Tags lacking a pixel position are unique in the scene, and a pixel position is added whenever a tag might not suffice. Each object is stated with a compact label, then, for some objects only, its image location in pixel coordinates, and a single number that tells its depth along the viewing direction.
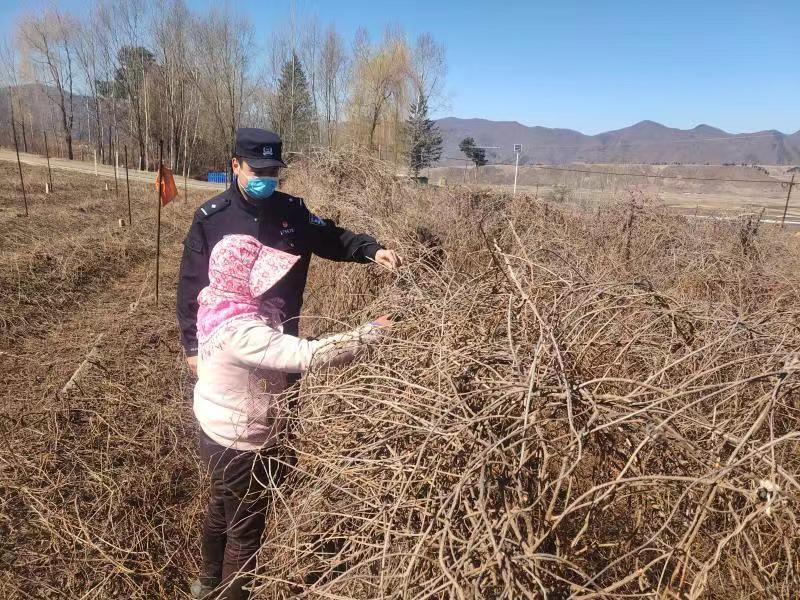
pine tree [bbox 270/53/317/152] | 33.44
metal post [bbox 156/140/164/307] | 7.08
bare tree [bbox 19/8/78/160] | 38.19
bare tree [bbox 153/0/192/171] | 31.62
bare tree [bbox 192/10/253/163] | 31.28
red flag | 7.19
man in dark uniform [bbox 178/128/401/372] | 2.03
